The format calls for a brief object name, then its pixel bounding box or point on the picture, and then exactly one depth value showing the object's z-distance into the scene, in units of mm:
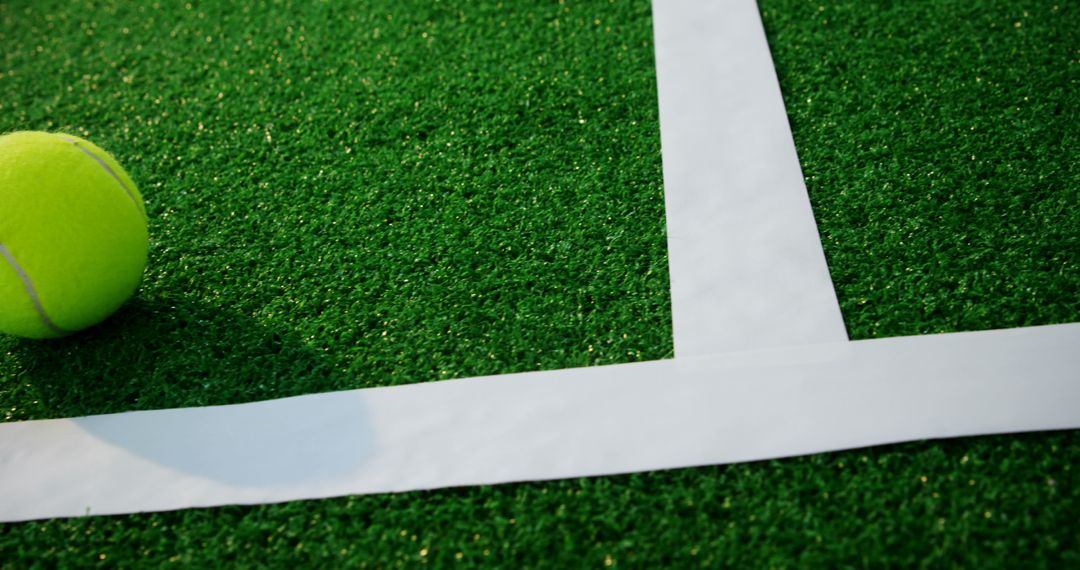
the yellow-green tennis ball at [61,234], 376
